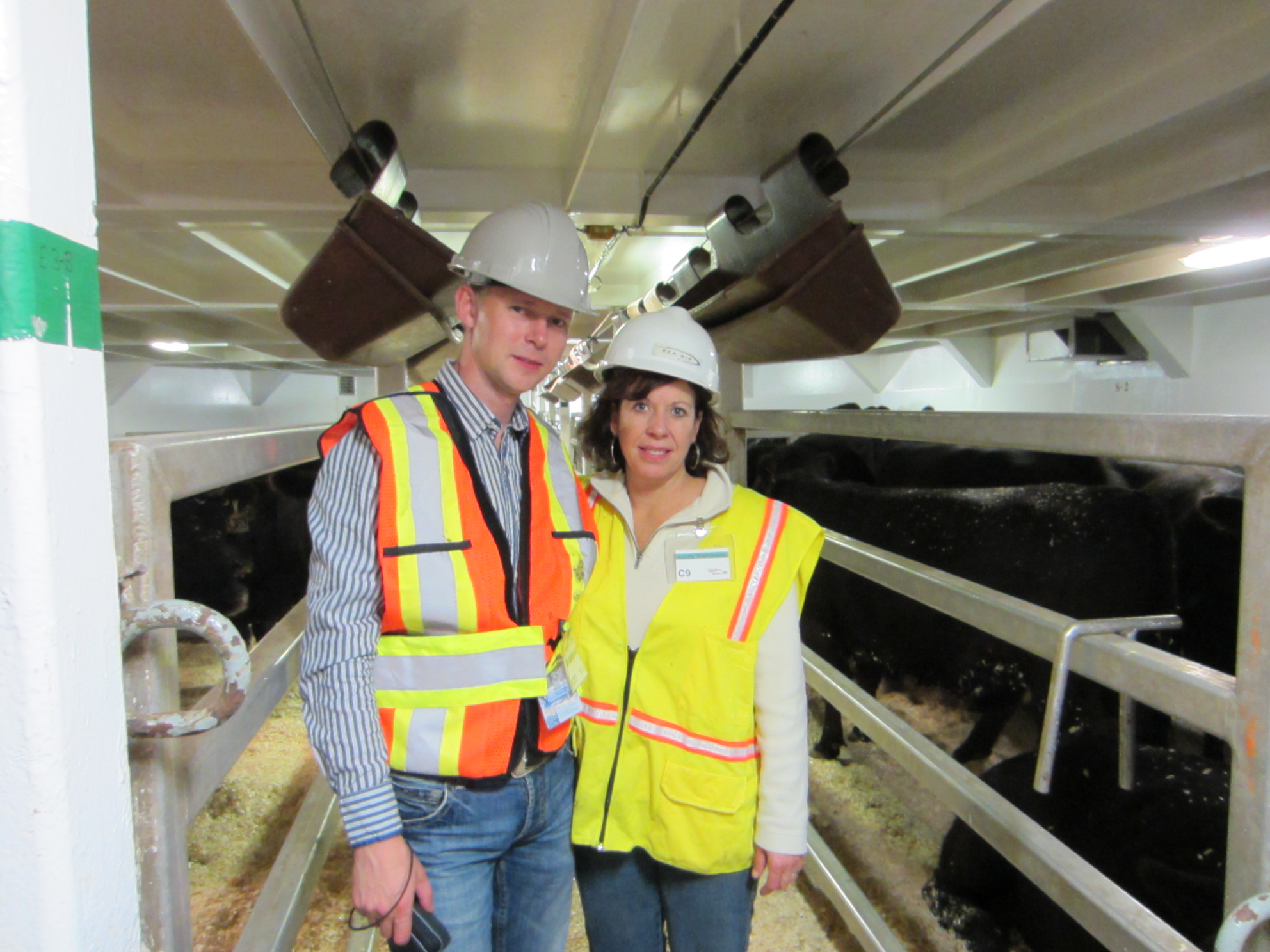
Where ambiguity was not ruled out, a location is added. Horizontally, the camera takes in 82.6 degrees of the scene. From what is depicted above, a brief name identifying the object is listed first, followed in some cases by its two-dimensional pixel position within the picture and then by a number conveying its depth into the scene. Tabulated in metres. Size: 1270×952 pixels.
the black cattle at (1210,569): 2.65
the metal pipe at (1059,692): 1.07
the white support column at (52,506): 0.46
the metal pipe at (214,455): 0.83
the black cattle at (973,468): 4.22
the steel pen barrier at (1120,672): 0.84
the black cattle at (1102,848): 1.50
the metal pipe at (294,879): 1.28
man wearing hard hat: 0.95
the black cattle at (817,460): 5.05
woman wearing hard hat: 1.31
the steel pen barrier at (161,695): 0.76
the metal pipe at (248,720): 0.85
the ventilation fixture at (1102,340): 5.25
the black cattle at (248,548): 3.74
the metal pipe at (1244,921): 0.76
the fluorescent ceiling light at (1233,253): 3.17
